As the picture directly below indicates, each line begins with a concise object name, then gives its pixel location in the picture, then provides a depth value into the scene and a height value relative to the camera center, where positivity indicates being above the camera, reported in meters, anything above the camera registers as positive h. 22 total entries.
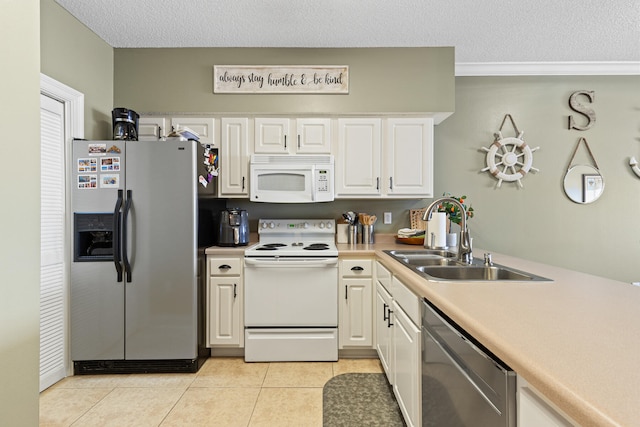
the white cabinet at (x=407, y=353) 1.41 -0.72
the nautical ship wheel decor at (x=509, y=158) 3.05 +0.53
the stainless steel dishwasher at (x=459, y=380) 0.78 -0.51
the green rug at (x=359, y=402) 1.77 -1.19
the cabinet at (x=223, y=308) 2.48 -0.78
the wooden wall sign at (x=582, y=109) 3.05 +1.02
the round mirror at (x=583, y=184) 3.06 +0.28
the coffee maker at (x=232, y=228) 2.62 -0.14
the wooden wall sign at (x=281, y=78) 2.76 +1.19
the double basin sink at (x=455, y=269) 1.51 -0.32
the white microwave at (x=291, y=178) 2.75 +0.30
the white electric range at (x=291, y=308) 2.44 -0.77
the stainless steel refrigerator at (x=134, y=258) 2.24 -0.35
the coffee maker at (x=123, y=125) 2.38 +0.67
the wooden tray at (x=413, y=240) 2.82 -0.26
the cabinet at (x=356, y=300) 2.48 -0.71
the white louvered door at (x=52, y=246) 2.11 -0.25
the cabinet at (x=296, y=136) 2.78 +0.68
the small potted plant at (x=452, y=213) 2.71 -0.01
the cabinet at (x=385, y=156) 2.78 +0.50
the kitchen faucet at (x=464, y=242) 1.82 -0.18
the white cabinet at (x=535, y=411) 0.59 -0.41
